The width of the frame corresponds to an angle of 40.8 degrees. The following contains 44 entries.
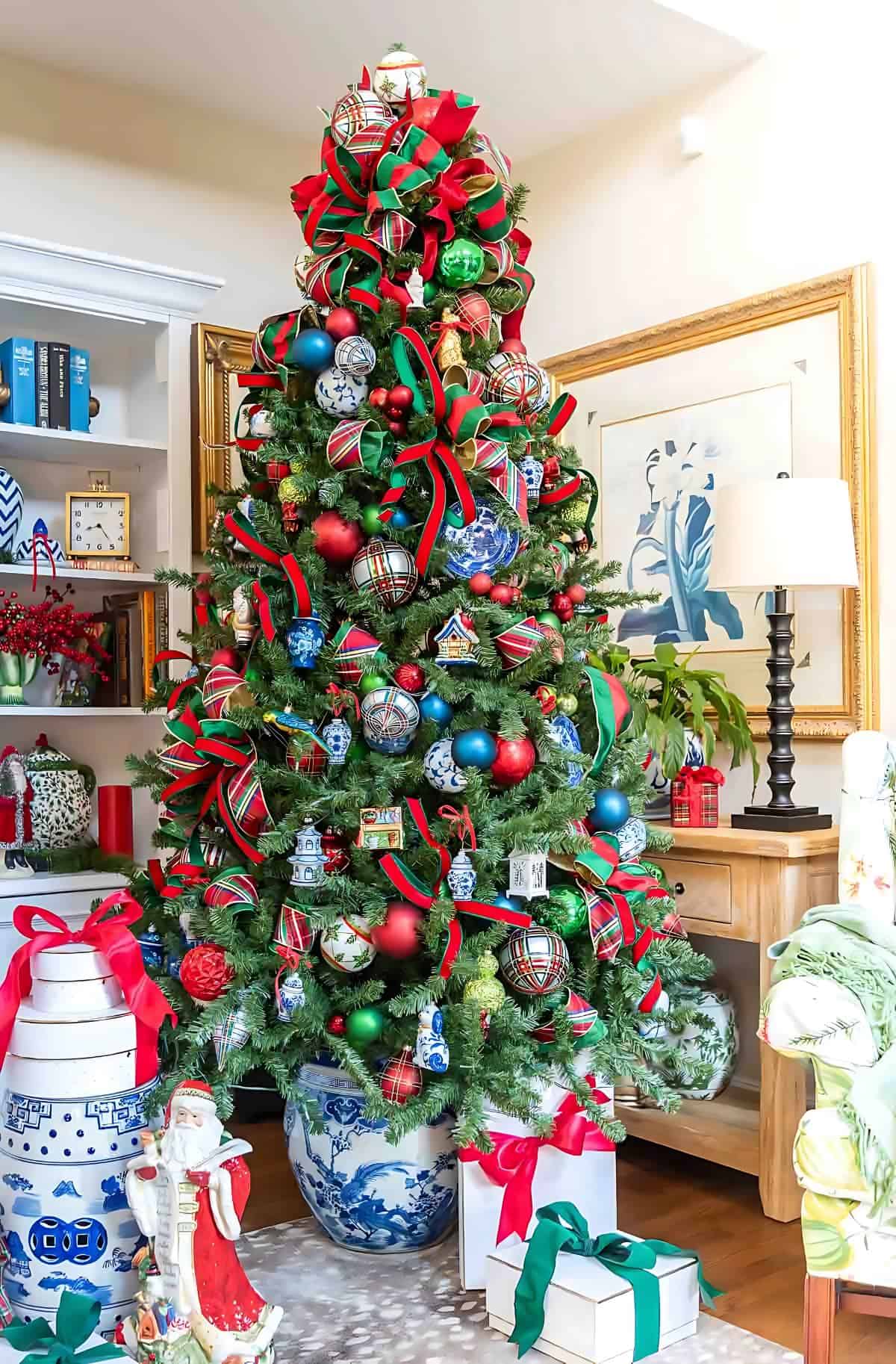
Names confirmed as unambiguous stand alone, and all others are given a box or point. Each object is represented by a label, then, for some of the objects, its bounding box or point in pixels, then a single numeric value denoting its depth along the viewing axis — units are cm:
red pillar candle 289
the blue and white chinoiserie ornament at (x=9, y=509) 285
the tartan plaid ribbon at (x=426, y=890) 199
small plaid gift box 264
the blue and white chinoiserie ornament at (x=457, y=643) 204
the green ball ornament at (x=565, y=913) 207
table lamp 246
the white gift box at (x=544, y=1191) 203
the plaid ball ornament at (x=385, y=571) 209
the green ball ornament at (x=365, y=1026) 198
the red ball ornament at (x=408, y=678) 207
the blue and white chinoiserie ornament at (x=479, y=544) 210
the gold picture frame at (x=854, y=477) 271
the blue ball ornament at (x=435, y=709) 205
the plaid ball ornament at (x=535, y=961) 200
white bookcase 281
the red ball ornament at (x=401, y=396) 211
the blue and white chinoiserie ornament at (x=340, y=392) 214
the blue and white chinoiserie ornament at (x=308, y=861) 200
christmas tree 200
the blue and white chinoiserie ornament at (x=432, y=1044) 191
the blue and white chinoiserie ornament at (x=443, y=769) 201
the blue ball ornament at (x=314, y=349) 214
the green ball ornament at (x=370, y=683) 205
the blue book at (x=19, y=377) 282
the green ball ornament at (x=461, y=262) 216
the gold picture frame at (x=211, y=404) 333
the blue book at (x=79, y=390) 290
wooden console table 241
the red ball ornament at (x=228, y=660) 223
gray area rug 187
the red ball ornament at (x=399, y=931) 198
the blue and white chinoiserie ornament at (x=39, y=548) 288
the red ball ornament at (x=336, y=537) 211
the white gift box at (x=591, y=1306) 179
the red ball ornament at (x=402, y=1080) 196
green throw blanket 163
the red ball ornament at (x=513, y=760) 202
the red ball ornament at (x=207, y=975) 203
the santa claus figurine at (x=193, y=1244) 163
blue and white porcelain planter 207
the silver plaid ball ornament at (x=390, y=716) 202
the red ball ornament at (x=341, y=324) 214
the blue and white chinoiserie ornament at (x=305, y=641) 210
